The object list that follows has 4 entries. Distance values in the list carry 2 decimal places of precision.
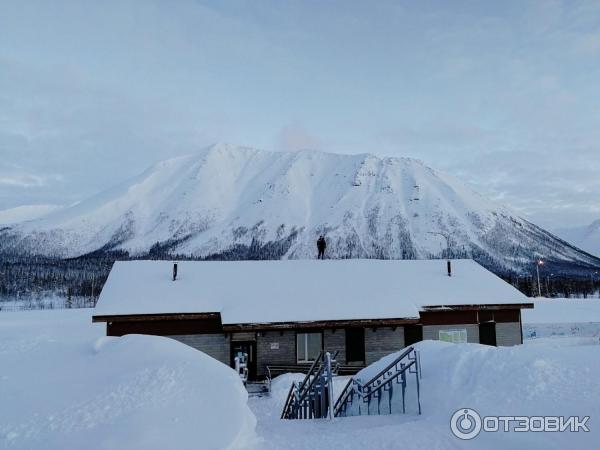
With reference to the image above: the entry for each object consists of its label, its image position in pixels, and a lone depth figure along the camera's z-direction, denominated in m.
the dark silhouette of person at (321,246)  32.53
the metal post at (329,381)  9.51
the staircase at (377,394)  9.47
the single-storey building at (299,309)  21.42
